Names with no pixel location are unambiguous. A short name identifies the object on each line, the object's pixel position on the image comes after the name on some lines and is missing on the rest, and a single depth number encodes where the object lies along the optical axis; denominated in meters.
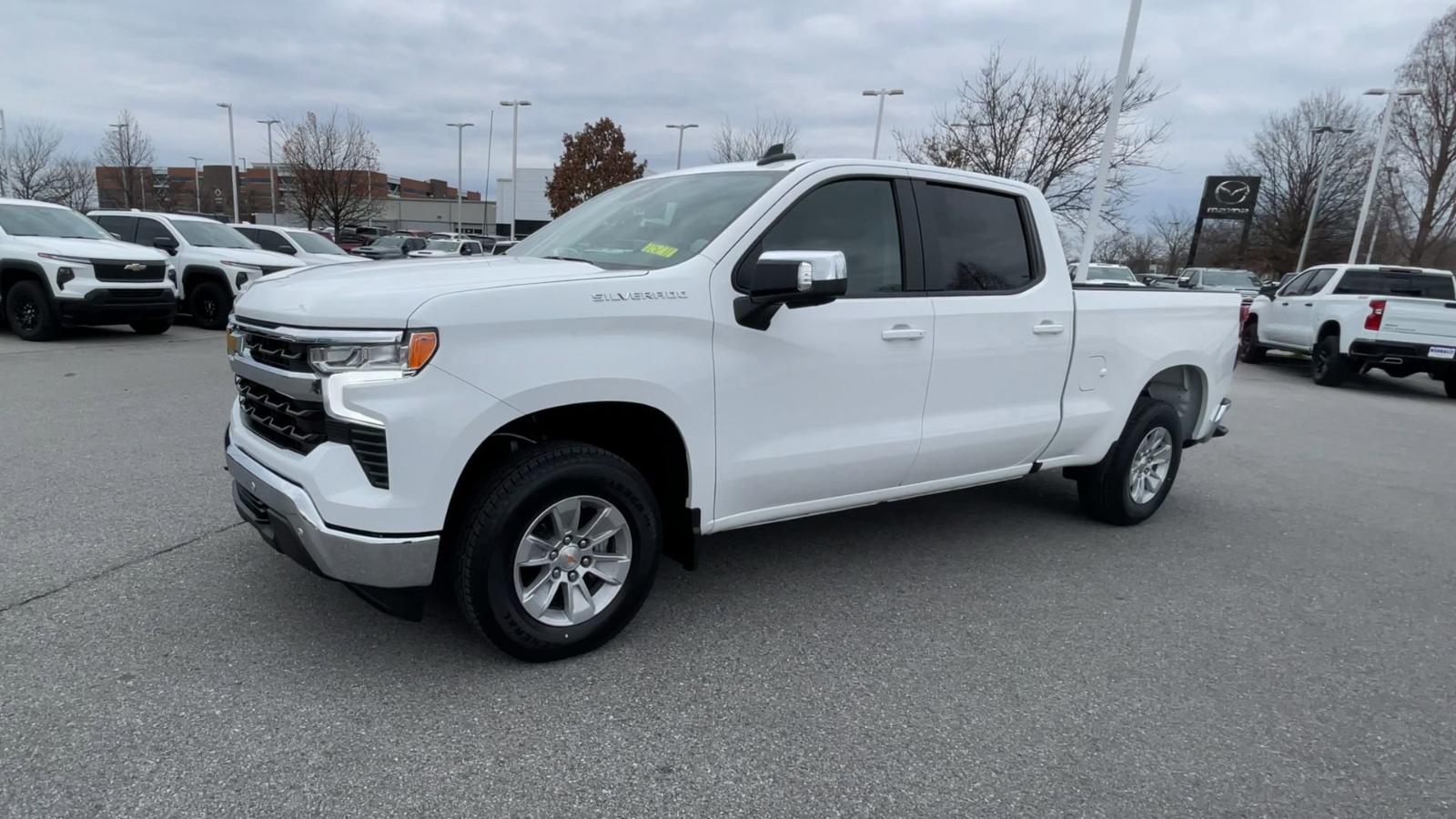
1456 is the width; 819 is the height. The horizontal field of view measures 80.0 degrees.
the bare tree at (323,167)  40.16
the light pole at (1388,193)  35.22
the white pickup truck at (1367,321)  11.91
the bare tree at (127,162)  42.91
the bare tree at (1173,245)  56.53
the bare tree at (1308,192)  41.25
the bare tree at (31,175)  40.84
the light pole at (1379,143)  25.45
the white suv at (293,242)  15.42
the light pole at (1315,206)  34.62
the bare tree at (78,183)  44.50
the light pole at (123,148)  42.78
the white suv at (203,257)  13.24
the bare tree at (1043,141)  22.73
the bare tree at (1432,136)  31.61
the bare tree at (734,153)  35.41
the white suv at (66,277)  10.79
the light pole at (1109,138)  16.62
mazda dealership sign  36.41
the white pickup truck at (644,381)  2.74
